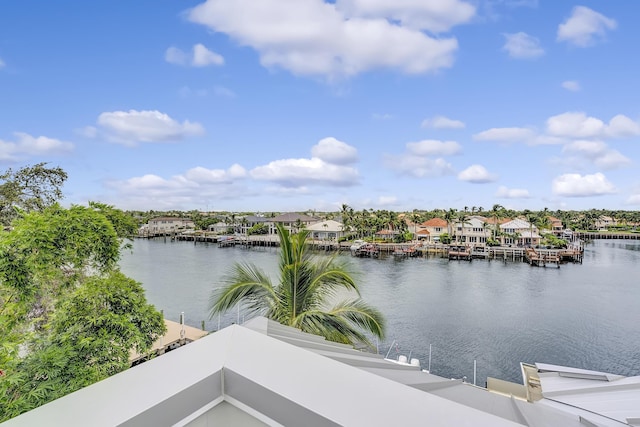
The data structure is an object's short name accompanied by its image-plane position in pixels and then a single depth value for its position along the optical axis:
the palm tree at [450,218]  42.53
